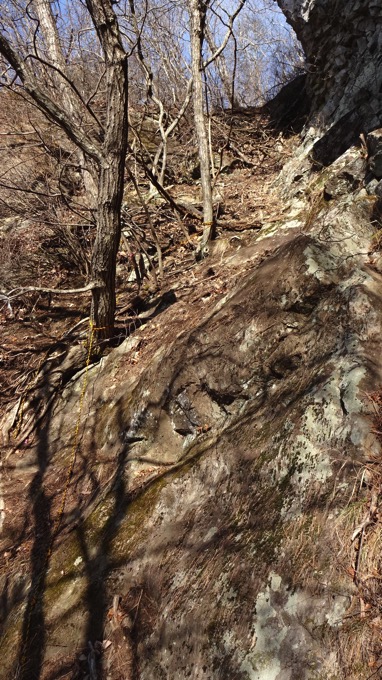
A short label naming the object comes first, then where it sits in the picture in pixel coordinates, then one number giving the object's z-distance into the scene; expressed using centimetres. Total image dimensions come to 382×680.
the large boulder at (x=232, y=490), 229
